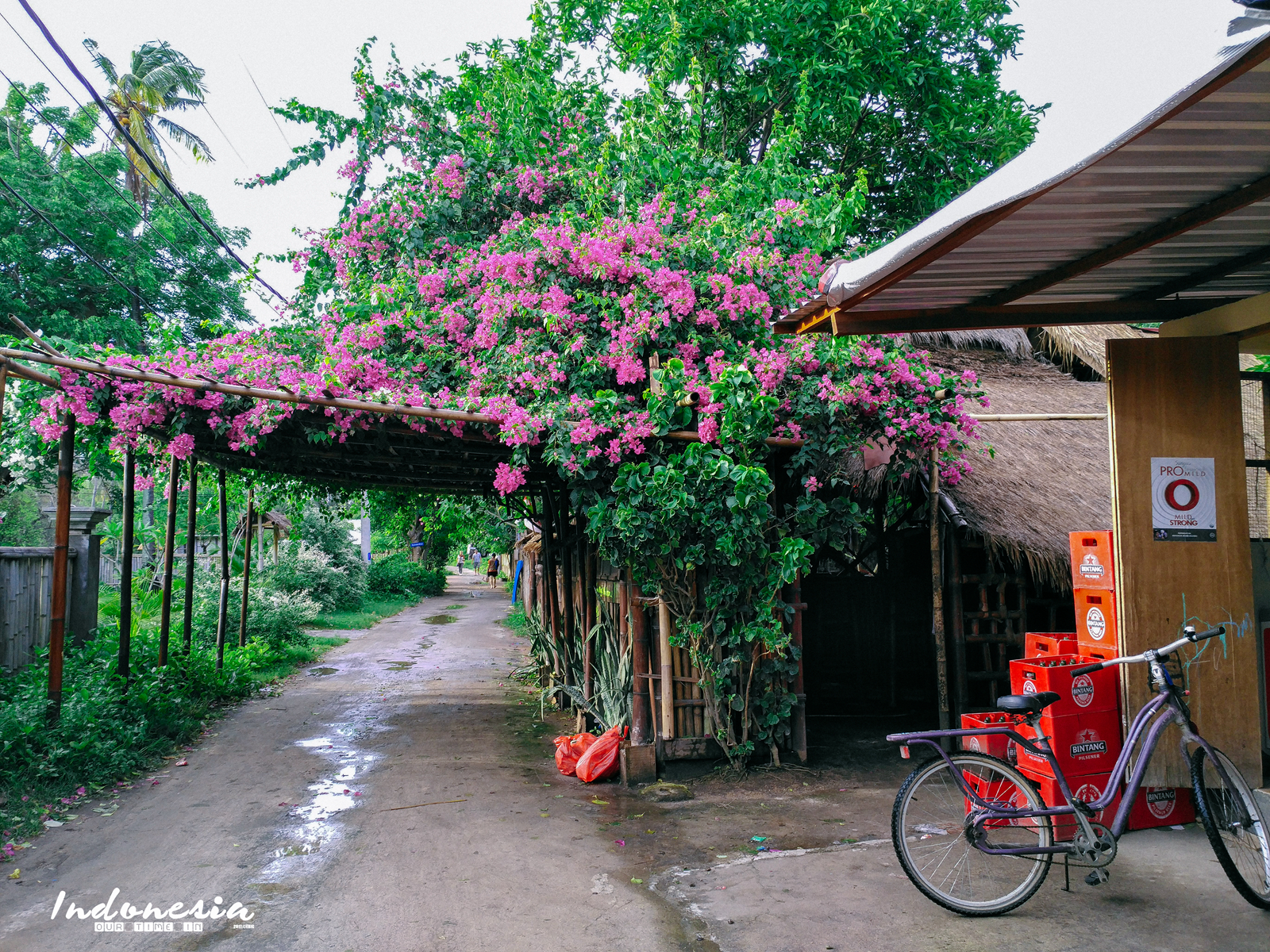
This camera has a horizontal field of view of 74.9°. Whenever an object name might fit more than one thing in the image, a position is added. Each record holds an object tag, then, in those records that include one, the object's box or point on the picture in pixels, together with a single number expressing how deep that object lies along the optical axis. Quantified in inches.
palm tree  816.3
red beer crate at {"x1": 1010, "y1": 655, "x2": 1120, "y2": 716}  166.6
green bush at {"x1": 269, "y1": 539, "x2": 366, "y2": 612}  743.1
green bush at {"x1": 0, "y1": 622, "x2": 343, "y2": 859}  211.9
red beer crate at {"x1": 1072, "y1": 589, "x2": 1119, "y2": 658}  180.7
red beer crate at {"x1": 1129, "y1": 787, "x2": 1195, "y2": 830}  172.1
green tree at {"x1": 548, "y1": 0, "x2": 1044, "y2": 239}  471.5
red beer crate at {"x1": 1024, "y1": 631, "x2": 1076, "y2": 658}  198.7
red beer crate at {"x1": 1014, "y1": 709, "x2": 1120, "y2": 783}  165.9
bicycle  137.3
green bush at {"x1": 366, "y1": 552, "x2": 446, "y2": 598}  1059.3
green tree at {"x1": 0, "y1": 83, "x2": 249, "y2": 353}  674.8
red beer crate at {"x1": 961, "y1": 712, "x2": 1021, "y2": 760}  180.3
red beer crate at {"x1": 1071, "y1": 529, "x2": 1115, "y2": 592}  182.5
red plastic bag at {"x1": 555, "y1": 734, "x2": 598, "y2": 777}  247.6
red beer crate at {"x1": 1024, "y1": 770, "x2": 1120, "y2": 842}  156.3
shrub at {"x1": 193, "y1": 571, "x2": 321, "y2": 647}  478.6
